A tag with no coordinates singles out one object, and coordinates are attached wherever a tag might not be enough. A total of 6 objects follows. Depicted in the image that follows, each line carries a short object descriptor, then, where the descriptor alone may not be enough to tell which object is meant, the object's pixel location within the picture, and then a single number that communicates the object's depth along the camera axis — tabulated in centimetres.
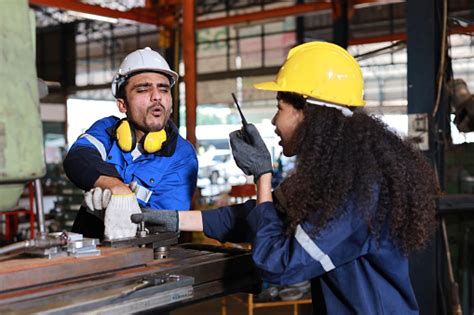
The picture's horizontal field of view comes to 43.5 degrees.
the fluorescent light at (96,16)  771
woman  146
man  217
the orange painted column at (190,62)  650
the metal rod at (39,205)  239
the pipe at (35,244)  147
